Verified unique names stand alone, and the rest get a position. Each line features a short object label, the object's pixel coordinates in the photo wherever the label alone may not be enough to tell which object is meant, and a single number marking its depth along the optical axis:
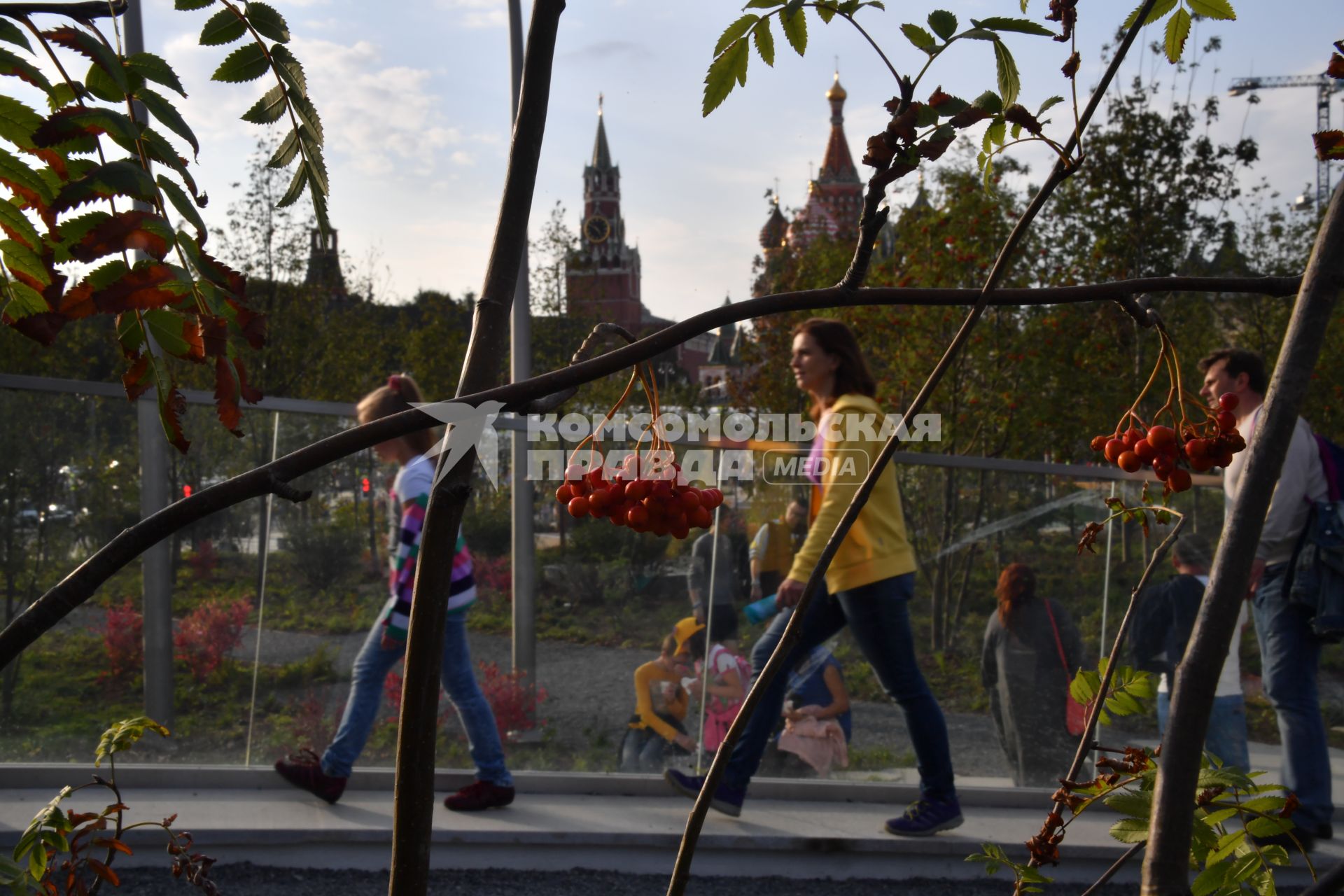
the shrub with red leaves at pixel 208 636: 4.89
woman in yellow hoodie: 4.25
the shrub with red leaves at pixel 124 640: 4.81
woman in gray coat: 4.95
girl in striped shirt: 4.51
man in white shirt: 4.22
